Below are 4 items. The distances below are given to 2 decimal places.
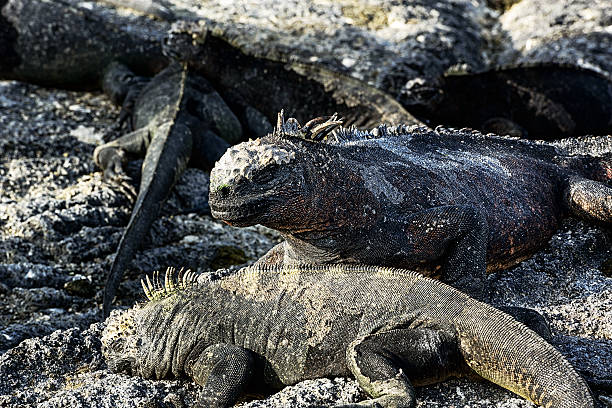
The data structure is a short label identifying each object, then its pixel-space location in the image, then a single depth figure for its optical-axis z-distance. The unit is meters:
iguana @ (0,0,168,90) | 17.23
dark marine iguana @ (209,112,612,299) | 6.57
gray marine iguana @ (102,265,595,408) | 5.82
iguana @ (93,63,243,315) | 11.67
